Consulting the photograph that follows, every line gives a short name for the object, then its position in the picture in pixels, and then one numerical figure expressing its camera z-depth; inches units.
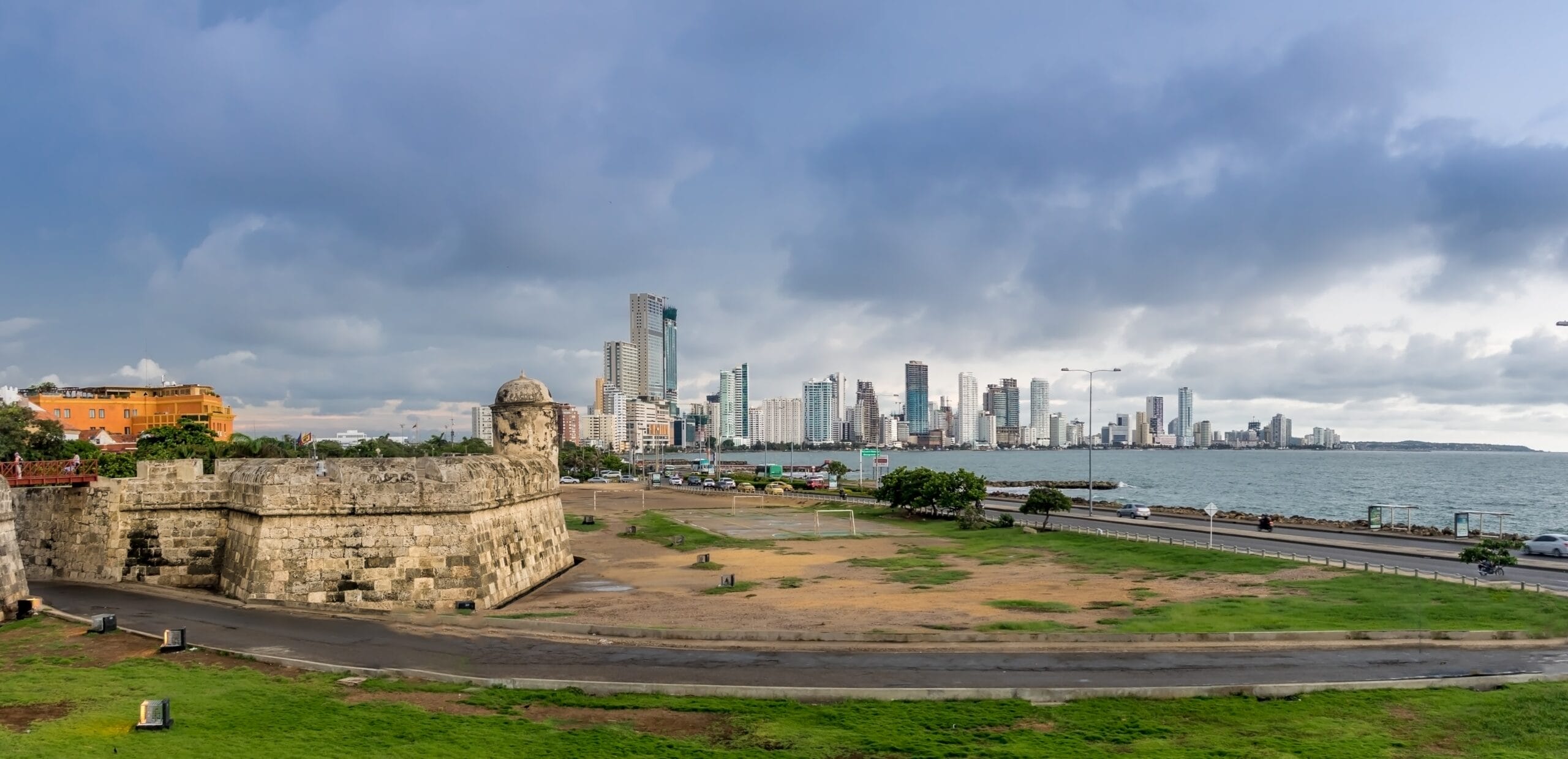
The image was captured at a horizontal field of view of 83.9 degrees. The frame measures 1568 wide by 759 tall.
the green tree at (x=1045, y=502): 2011.6
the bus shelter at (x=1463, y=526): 1863.9
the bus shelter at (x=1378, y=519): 2010.3
